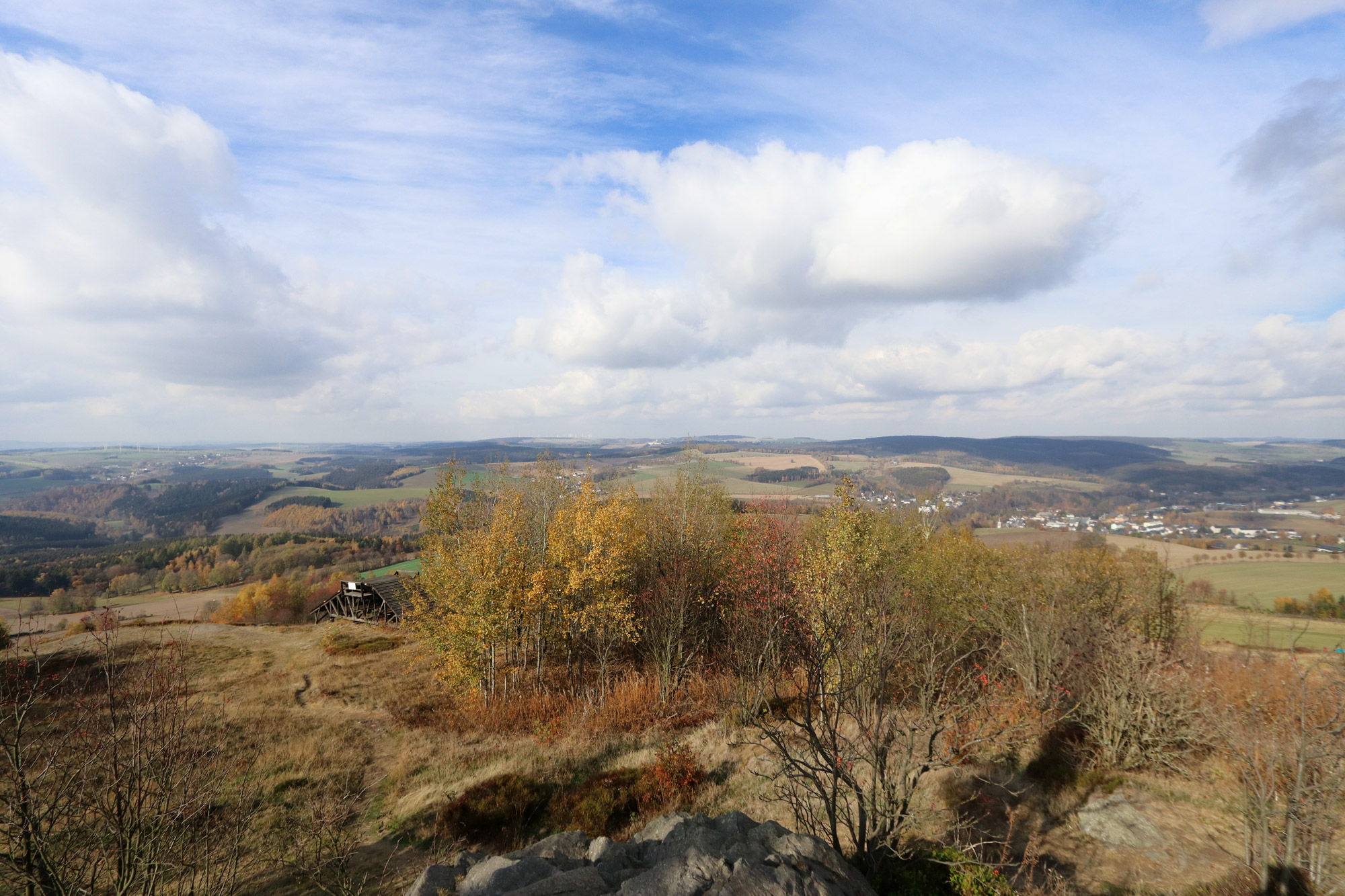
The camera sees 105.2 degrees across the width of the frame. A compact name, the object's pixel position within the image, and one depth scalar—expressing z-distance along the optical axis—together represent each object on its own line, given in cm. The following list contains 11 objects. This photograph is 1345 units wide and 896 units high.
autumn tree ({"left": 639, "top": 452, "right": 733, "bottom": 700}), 2123
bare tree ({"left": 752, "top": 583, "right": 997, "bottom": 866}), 786
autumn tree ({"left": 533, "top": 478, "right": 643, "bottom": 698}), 2119
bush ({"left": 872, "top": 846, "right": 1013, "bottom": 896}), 808
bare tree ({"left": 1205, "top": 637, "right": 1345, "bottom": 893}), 781
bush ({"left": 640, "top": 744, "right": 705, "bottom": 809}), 1354
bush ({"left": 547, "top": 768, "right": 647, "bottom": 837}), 1291
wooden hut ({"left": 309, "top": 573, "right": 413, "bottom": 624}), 4765
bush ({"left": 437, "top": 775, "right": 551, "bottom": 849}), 1271
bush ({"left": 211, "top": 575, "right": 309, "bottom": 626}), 6731
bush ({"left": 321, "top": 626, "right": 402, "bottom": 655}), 3641
